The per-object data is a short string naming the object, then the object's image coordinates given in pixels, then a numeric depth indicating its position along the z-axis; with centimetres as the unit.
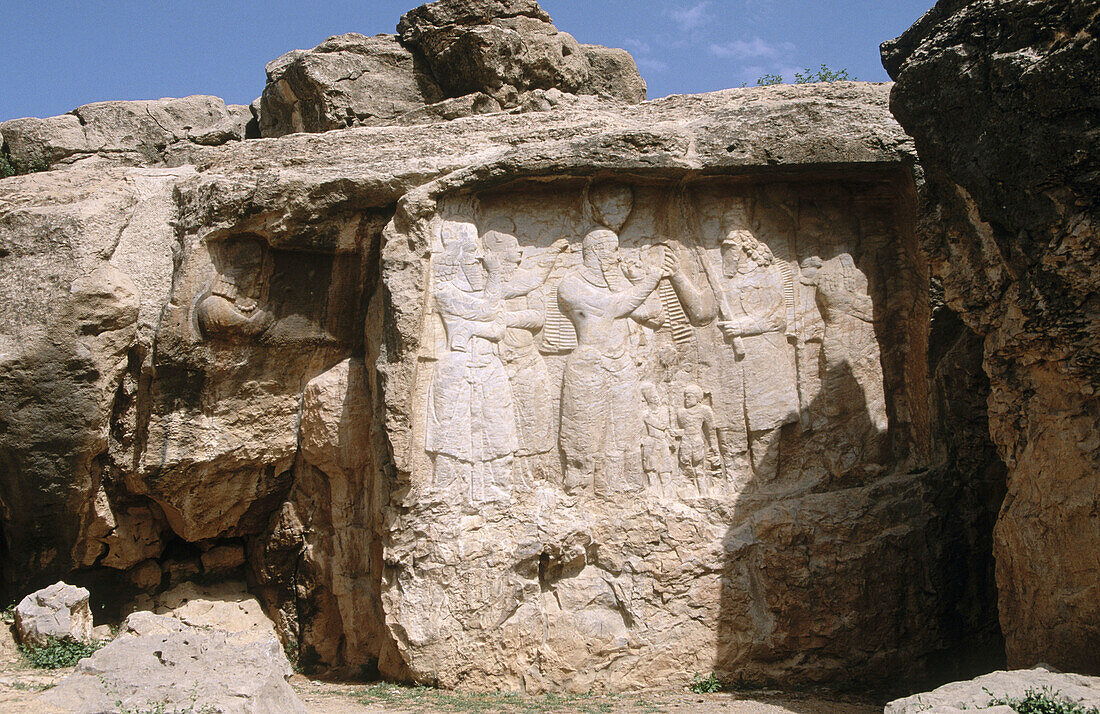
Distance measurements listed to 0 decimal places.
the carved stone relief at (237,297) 828
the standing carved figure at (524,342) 819
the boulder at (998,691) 524
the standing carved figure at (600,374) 810
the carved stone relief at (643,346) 810
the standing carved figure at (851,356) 823
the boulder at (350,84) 1109
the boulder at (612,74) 1134
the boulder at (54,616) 796
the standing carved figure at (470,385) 796
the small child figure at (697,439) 815
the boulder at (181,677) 564
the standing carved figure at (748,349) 816
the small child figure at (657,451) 810
